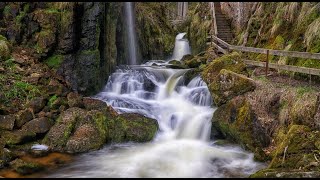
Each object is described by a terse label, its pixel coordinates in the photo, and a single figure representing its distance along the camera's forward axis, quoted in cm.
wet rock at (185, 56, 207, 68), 1905
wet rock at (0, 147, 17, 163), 918
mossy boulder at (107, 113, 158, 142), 1159
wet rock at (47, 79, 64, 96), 1284
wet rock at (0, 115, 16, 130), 1070
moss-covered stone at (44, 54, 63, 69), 1454
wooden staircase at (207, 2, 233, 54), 2027
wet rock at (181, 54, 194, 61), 2286
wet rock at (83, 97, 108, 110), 1262
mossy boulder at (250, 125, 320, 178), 714
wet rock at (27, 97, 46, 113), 1178
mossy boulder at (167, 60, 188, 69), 1928
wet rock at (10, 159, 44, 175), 880
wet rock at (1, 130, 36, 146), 1028
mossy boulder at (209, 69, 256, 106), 1161
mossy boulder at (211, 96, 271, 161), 1015
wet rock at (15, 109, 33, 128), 1097
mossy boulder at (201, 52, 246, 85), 1326
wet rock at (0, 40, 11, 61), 1366
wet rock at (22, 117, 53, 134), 1088
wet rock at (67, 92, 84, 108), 1248
